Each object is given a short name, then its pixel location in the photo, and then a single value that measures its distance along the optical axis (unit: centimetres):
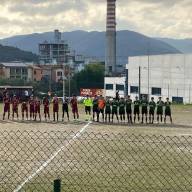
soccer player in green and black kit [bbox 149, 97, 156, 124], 3250
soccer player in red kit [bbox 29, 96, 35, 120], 3456
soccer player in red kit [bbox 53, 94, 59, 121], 3450
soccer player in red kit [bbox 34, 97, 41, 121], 3441
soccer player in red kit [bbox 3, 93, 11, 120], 3494
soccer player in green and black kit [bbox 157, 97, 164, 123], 3264
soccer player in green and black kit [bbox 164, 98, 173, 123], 3266
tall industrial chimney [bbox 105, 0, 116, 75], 15588
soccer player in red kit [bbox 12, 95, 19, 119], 3506
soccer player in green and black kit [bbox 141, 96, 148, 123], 3276
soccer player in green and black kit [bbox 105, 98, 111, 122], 3338
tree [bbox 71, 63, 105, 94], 12525
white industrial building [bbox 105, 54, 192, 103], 9462
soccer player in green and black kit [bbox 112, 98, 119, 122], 3319
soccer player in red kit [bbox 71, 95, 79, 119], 3509
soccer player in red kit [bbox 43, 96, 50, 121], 3453
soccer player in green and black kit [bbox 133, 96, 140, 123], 3275
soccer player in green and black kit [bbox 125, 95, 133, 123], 3303
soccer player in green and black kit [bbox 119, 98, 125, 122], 3306
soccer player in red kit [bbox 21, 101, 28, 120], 3484
